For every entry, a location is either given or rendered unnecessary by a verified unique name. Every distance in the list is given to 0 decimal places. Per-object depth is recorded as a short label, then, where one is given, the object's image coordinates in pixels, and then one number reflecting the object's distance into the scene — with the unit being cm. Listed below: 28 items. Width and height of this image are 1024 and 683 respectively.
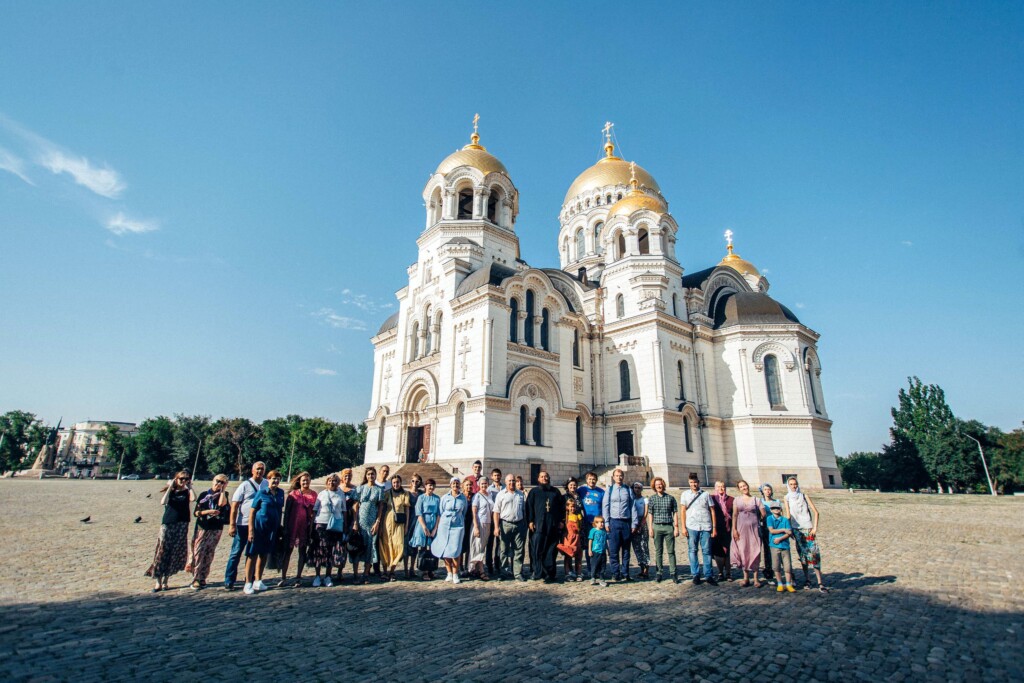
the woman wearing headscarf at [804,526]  679
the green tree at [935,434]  3616
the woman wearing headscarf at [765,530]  728
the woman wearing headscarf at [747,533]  719
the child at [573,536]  764
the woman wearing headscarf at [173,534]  660
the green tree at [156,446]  5844
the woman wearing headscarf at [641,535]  778
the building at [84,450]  8481
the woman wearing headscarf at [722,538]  758
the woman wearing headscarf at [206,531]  674
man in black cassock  769
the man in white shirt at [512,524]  782
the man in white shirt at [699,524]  735
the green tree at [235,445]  5166
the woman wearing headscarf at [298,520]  714
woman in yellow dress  782
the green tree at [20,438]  6328
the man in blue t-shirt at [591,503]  793
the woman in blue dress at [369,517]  760
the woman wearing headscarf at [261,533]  672
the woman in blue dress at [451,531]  757
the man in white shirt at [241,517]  684
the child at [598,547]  736
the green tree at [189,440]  5607
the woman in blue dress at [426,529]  779
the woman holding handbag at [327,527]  729
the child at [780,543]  690
